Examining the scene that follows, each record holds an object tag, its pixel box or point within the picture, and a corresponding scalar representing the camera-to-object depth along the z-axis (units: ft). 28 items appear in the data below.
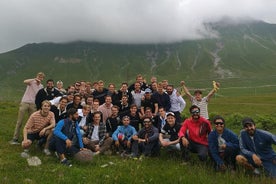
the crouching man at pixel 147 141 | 24.86
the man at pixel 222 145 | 20.73
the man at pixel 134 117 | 28.47
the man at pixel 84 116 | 28.34
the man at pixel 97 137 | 25.91
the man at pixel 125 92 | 31.88
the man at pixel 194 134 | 22.83
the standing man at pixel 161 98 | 30.78
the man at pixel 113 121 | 28.29
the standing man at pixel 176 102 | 31.38
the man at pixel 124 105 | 30.19
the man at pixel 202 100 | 28.45
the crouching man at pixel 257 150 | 18.86
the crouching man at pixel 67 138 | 22.58
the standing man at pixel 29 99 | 29.96
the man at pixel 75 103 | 28.29
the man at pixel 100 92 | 32.82
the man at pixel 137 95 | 32.16
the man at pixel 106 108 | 29.95
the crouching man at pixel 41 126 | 24.81
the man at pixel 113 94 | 31.75
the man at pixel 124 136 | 26.12
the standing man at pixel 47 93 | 29.64
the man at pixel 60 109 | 27.56
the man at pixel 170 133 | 24.99
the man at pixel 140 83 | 33.38
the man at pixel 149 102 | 30.88
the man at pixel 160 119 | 28.42
